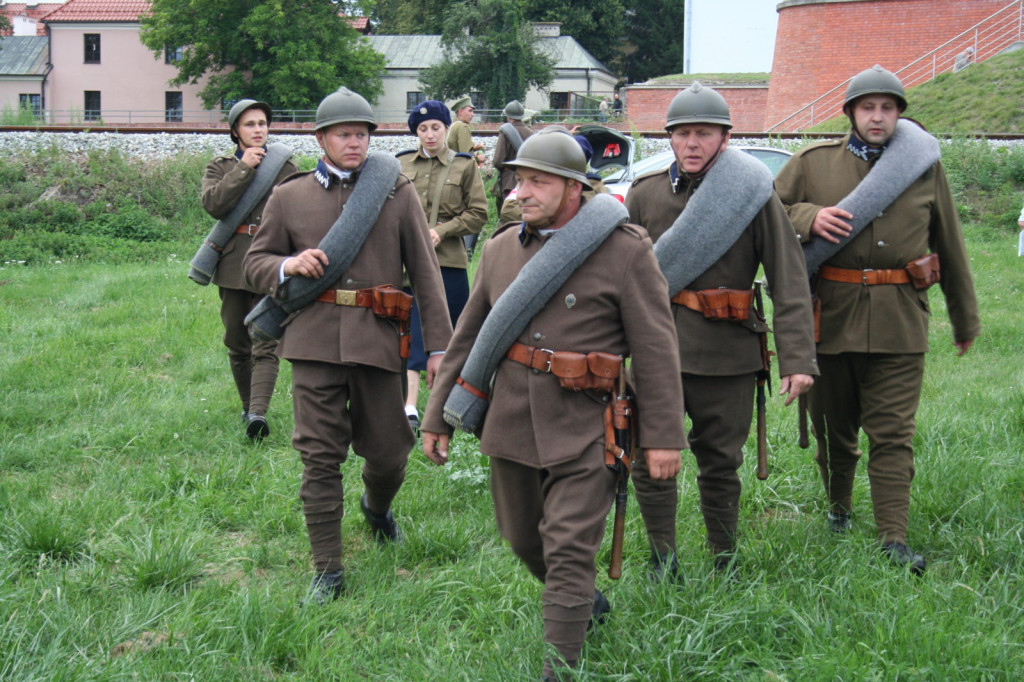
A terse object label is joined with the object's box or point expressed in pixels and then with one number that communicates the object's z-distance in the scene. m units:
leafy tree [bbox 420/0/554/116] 46.28
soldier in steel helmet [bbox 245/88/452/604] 4.80
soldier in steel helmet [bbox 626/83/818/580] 4.53
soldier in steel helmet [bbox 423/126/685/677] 3.72
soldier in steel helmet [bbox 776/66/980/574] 4.89
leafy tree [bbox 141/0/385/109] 46.41
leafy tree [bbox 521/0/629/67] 59.72
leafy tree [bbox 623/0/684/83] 64.19
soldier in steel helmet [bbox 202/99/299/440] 6.91
